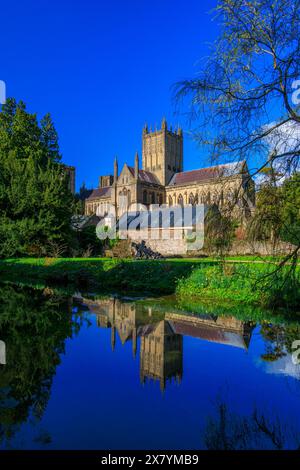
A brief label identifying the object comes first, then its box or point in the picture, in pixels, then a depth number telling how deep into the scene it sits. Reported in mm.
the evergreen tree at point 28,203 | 21219
